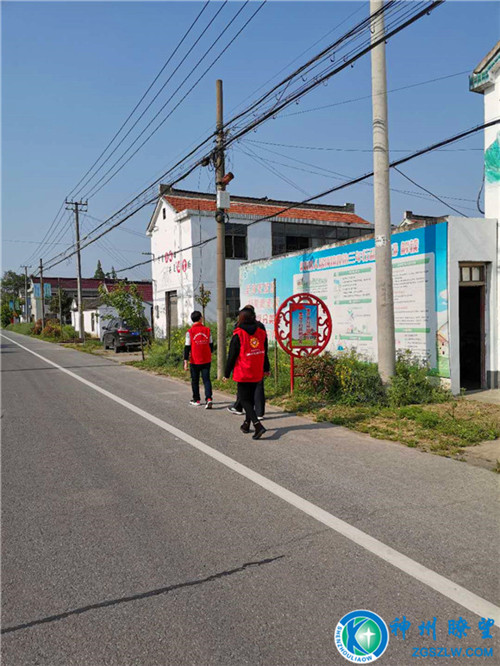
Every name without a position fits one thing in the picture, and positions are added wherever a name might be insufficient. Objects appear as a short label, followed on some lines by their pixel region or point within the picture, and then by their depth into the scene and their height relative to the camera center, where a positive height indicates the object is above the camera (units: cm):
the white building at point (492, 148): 988 +320
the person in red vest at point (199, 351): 909 -70
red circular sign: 983 -48
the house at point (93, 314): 4250 +16
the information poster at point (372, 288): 959 +51
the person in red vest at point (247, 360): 707 -69
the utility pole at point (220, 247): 1255 +168
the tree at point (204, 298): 2027 +62
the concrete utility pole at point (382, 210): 884 +178
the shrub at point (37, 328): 5563 -119
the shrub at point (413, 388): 866 -145
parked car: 2459 -109
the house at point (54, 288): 7281 +447
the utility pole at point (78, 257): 3434 +413
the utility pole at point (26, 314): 8864 +62
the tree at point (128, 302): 1891 +51
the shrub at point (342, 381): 885 -133
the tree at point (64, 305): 6228 +158
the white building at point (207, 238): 2508 +393
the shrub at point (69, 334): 4284 -154
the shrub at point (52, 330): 4442 -117
